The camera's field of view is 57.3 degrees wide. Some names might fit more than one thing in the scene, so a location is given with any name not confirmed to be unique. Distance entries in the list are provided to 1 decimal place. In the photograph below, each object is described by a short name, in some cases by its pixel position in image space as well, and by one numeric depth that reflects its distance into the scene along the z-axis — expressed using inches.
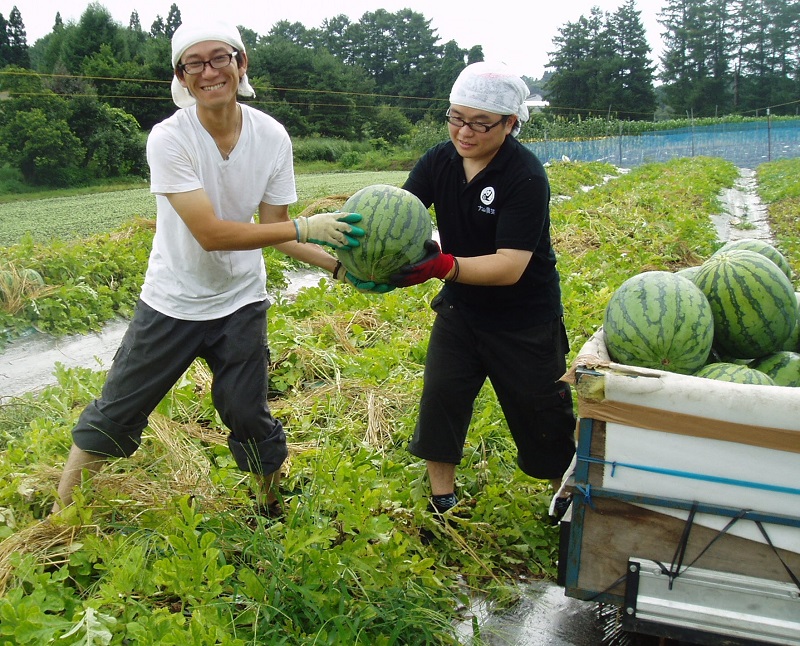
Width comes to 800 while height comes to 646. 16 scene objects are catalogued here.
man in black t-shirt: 105.8
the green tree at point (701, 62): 2849.4
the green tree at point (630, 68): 2849.4
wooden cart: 71.4
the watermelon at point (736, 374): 82.4
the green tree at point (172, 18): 2548.7
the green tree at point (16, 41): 1974.7
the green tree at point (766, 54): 2741.1
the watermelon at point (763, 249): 107.2
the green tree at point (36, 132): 1101.1
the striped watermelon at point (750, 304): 95.2
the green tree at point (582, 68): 2883.9
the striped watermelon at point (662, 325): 88.0
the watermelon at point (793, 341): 99.3
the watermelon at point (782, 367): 92.3
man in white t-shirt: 99.0
